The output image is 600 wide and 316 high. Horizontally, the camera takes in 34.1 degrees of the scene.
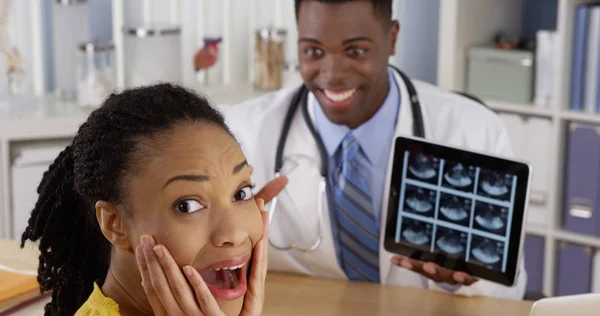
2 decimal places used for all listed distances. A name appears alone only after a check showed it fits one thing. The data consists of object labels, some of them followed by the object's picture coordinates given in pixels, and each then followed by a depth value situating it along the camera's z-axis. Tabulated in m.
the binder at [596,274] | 2.77
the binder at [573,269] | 2.80
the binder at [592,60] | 2.65
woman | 1.13
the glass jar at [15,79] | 2.87
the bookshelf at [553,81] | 2.71
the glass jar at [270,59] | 3.09
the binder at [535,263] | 2.89
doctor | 1.88
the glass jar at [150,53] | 2.92
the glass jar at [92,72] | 2.84
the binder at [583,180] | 2.72
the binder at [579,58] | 2.67
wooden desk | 1.58
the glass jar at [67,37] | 2.90
